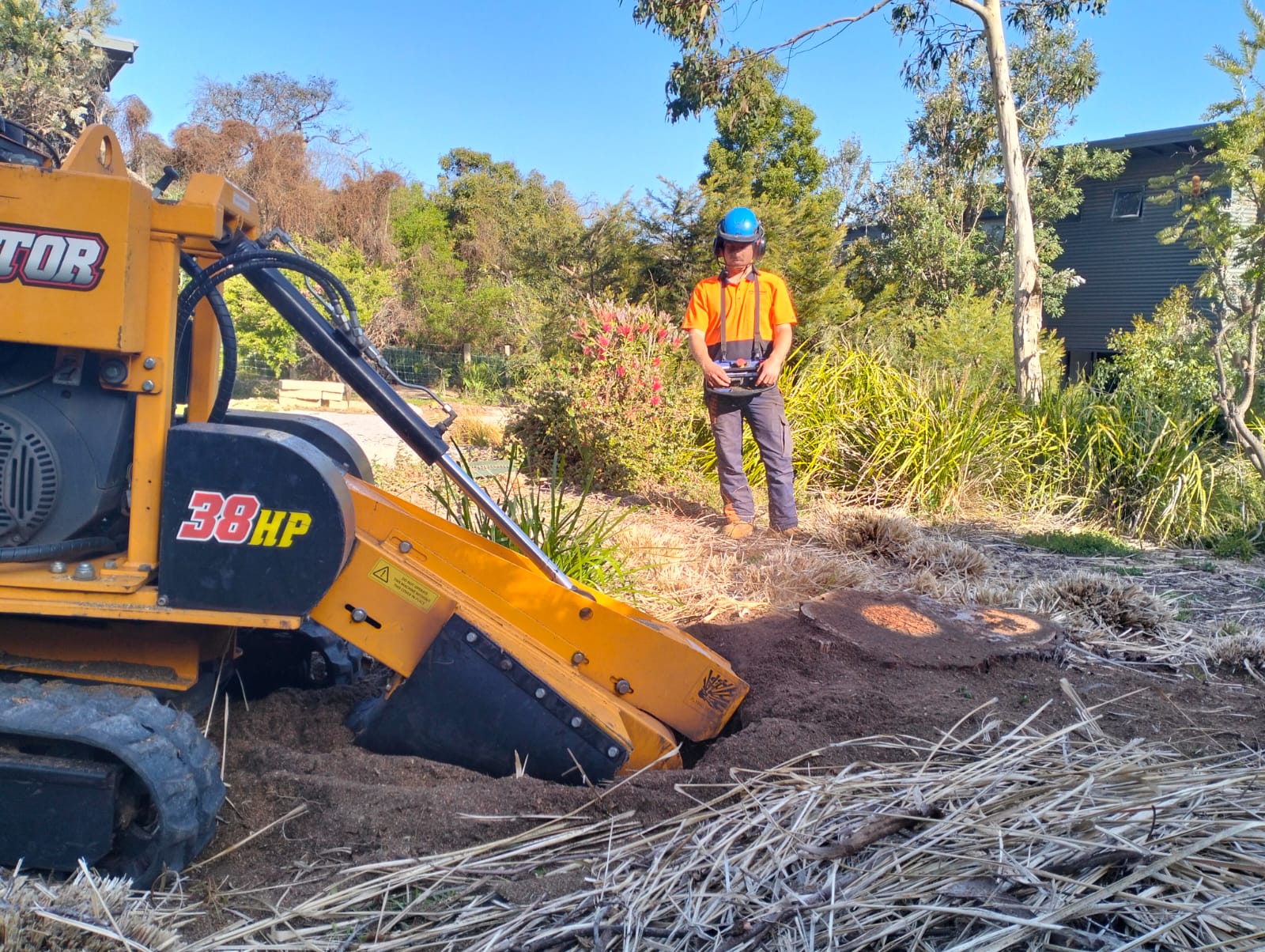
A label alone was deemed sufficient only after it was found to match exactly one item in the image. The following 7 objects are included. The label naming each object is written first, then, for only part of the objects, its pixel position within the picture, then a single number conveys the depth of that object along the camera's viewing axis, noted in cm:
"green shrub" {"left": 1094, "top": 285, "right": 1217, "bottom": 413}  849
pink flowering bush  781
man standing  626
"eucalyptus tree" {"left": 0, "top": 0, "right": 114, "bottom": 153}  1525
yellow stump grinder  238
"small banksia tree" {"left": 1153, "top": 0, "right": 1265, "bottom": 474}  714
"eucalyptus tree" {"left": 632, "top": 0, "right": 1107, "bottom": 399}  1059
